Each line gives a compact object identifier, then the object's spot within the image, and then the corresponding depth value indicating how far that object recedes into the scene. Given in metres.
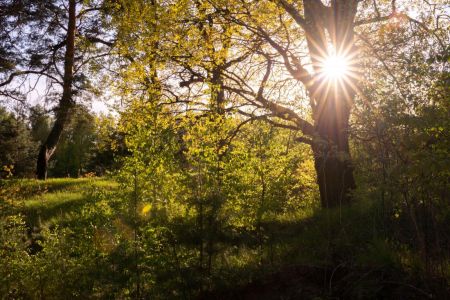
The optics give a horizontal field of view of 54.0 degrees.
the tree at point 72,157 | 52.47
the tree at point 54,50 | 16.95
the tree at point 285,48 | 9.52
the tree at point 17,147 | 32.06
